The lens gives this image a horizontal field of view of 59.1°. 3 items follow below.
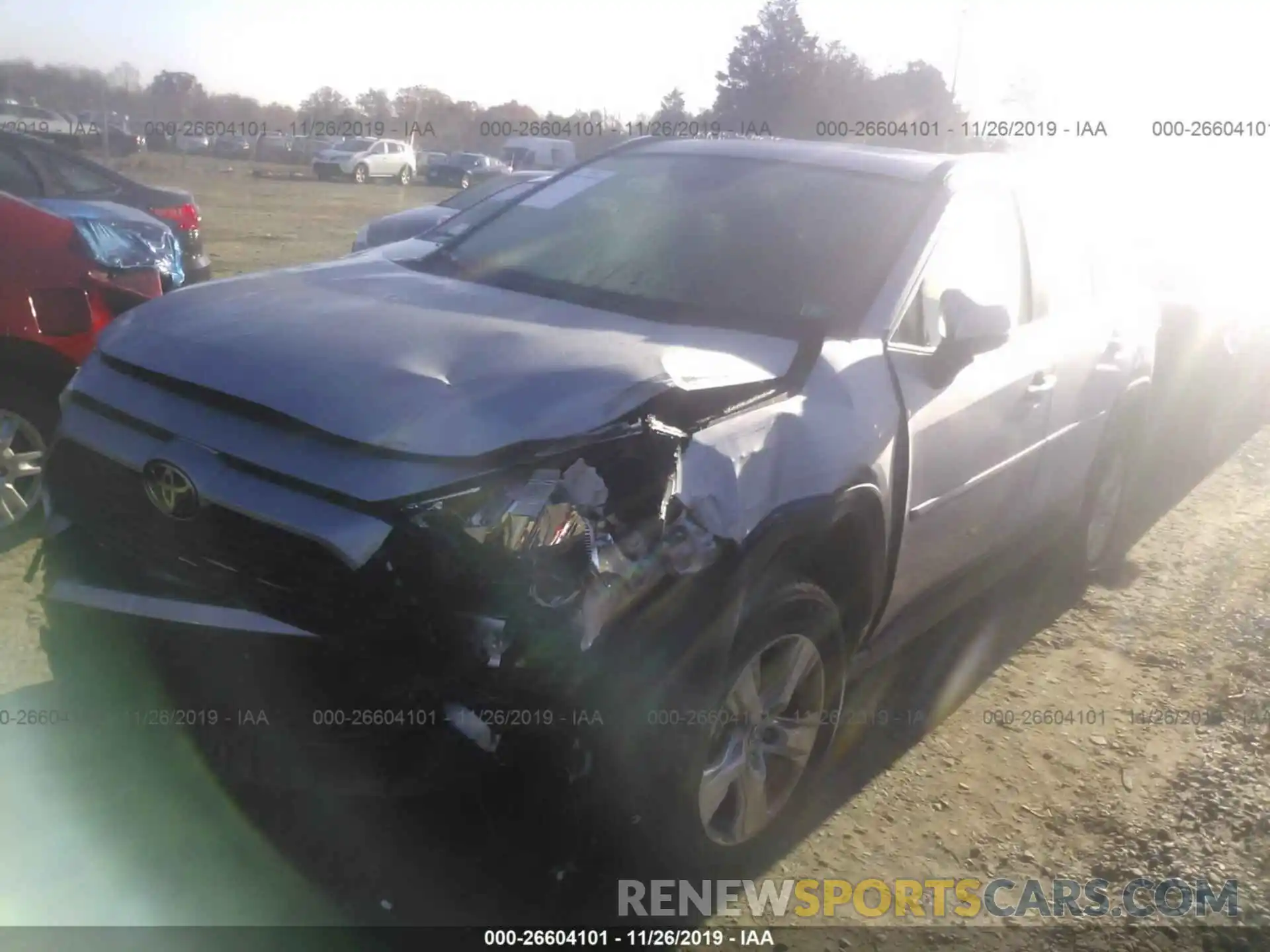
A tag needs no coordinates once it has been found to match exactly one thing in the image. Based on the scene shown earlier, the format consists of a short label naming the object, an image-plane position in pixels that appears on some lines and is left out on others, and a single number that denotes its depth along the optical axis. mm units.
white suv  36750
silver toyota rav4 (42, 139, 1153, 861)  2275
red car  4320
